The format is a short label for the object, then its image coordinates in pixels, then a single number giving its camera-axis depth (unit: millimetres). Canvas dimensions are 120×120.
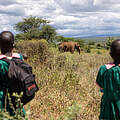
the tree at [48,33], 24672
